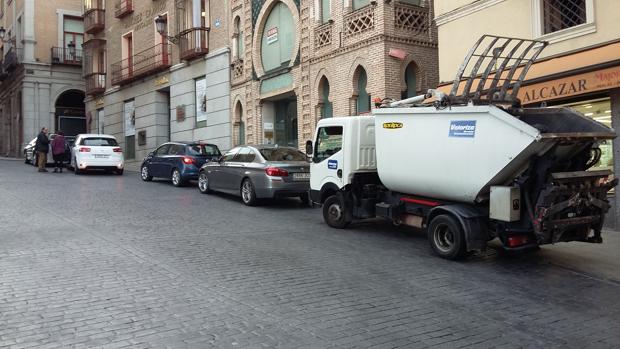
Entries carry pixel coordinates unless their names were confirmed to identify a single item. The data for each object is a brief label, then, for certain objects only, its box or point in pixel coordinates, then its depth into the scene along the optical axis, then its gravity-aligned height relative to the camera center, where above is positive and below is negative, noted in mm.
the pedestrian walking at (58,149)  21281 +1255
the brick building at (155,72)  23484 +5392
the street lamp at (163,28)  24766 +6963
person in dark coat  21422 +1273
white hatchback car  20453 +1044
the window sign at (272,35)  19984 +5229
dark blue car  17250 +653
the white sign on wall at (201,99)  24328 +3572
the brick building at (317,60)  15547 +3736
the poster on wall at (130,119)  30062 +3412
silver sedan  12828 +137
